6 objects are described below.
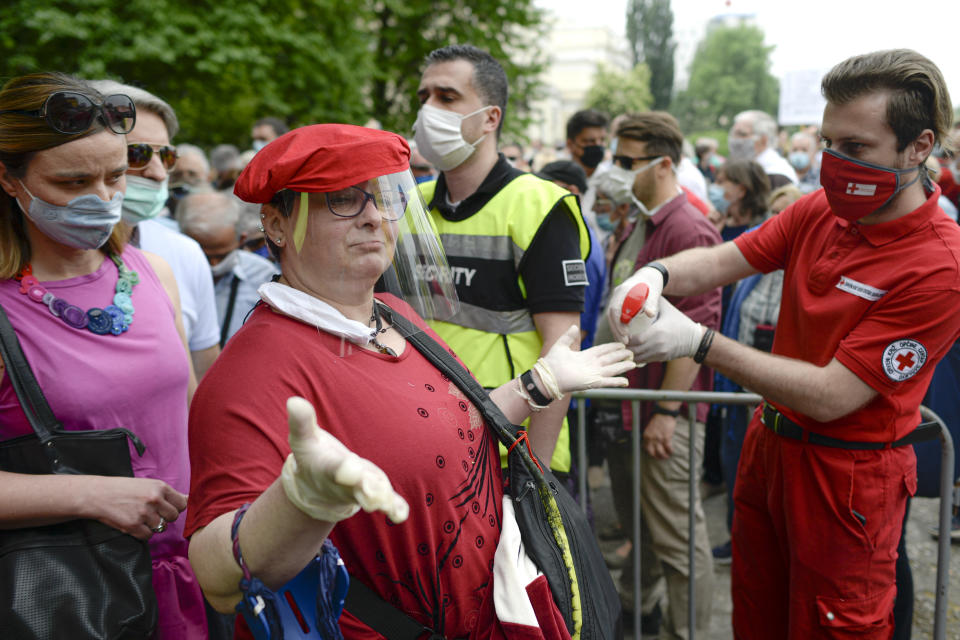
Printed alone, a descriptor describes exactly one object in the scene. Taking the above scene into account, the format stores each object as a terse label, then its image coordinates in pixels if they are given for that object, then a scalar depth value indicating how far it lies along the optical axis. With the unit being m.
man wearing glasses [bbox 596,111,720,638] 3.54
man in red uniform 2.06
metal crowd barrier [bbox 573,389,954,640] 3.00
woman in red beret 1.37
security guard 2.47
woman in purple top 1.87
